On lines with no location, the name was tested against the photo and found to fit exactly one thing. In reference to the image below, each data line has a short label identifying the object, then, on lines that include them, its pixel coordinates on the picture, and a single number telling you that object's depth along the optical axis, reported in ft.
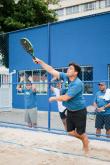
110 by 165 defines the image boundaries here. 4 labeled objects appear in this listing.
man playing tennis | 26.91
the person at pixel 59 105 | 36.22
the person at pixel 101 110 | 32.93
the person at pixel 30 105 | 38.42
